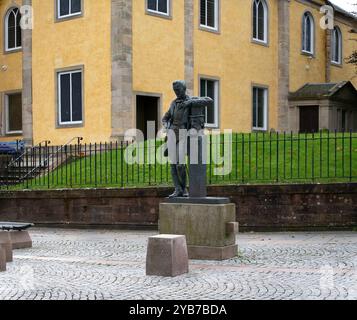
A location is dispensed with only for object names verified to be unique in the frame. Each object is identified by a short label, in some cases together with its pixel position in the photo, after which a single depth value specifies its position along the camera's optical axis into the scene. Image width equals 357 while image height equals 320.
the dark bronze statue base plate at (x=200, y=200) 10.80
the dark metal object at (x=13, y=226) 11.94
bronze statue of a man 11.27
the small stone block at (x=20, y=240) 12.66
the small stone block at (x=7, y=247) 10.61
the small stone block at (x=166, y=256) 9.08
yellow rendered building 23.64
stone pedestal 10.73
